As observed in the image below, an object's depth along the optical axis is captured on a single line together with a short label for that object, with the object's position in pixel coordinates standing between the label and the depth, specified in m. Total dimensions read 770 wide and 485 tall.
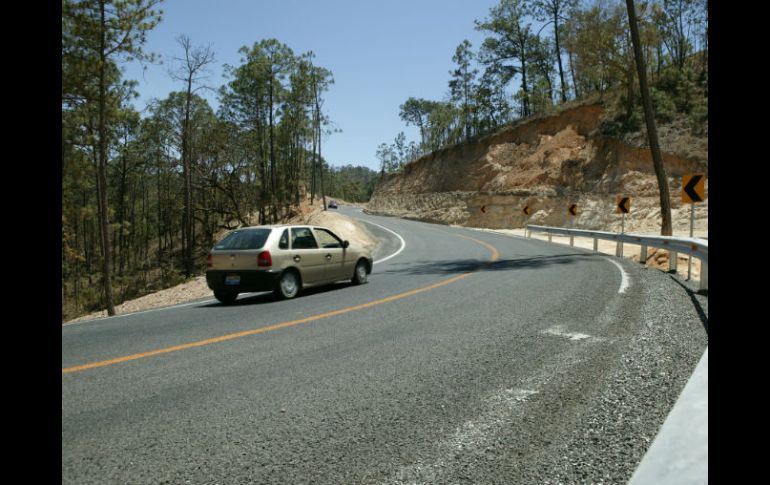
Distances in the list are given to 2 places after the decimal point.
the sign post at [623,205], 20.76
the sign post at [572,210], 26.62
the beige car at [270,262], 9.77
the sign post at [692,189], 13.48
